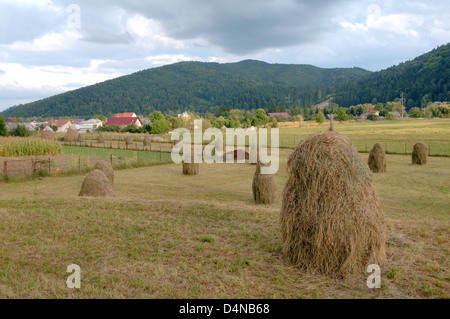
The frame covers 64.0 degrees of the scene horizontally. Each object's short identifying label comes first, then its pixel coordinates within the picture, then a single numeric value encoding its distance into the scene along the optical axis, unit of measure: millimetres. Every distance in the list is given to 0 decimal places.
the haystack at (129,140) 51634
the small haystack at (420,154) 26688
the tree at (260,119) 105938
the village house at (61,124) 112812
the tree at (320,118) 95500
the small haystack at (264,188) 15117
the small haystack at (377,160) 23297
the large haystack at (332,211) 5734
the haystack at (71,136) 55312
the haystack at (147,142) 49856
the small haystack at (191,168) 24328
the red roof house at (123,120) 113650
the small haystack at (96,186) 13898
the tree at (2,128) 48188
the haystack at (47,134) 55494
